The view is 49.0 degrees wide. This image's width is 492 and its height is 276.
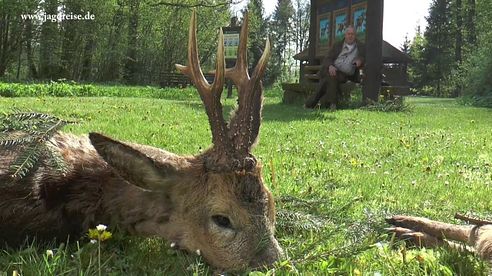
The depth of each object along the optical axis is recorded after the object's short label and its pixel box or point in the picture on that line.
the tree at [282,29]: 69.89
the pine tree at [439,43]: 66.88
